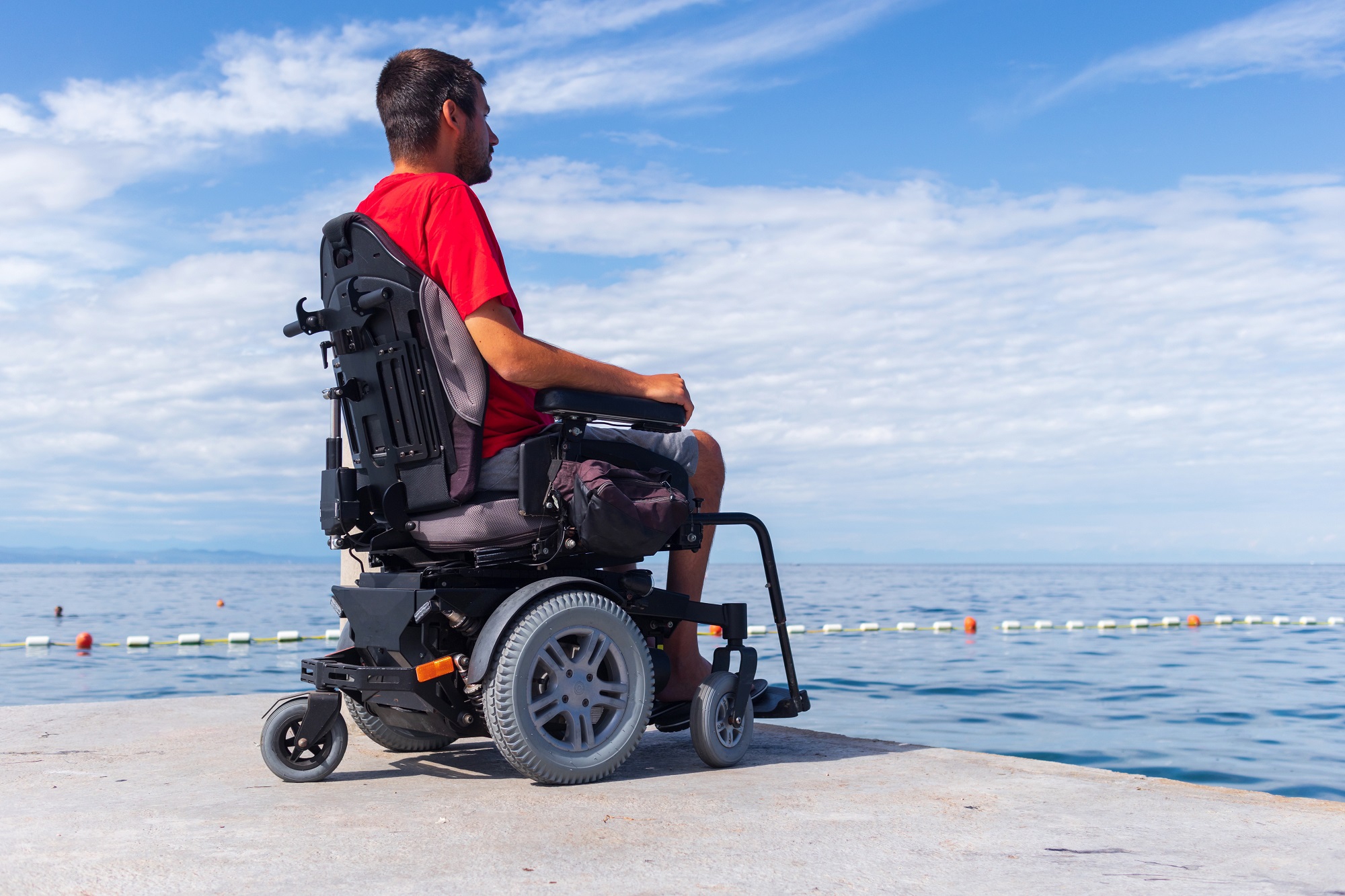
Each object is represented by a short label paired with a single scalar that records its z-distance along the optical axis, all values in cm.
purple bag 293
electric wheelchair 289
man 294
